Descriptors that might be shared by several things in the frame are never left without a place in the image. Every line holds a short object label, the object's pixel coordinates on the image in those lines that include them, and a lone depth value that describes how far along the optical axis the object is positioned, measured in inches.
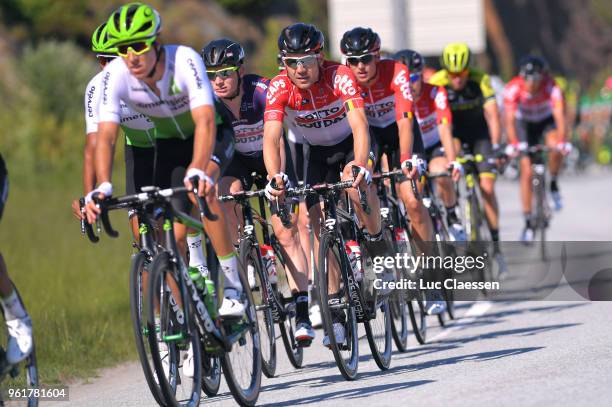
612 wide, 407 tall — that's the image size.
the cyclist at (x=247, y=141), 729.6
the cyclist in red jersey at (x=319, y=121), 692.7
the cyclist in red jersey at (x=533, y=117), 1250.0
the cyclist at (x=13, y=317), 552.1
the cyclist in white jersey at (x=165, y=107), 571.5
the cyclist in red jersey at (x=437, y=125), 992.2
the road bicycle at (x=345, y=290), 665.0
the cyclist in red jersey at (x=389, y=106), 806.5
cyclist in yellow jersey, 1113.4
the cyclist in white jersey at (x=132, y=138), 694.5
